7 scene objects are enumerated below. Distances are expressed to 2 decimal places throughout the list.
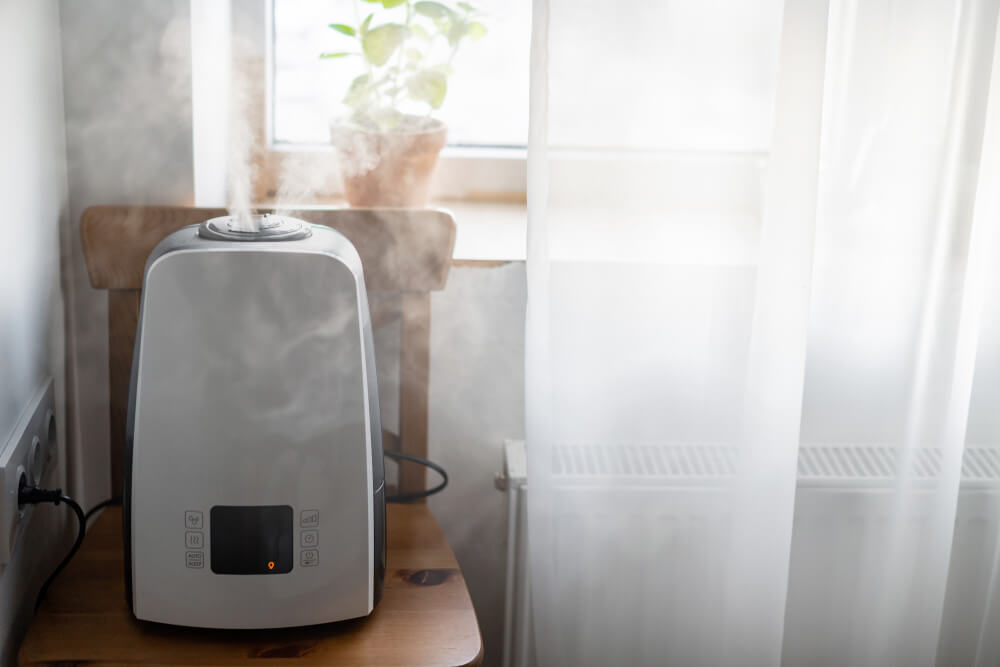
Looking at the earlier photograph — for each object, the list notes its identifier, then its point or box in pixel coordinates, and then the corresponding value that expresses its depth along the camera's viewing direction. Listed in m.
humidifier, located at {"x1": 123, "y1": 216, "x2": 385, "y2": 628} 0.78
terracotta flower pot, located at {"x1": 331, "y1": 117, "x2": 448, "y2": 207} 1.14
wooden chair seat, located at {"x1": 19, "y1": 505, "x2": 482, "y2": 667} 0.84
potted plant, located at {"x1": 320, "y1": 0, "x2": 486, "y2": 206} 1.14
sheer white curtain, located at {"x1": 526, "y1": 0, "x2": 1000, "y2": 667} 0.93
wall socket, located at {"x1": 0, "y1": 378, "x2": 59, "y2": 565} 0.81
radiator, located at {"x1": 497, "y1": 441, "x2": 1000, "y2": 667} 1.06
